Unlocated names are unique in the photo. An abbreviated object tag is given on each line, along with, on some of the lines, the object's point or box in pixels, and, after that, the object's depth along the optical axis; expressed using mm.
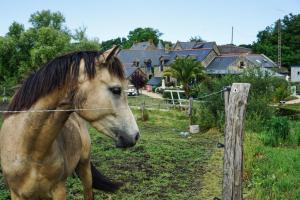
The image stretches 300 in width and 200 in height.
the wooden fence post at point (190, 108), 13833
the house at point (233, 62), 38734
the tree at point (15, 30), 29719
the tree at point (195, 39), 70250
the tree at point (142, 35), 76312
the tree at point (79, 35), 36781
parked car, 32781
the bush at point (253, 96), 11352
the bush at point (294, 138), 9008
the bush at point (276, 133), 8748
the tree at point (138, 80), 36728
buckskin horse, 2377
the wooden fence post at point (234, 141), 2967
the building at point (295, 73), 42438
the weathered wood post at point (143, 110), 15850
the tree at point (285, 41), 47219
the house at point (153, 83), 39503
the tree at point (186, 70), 27266
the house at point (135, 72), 40391
